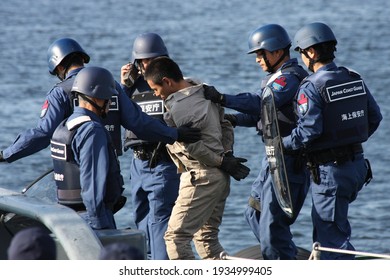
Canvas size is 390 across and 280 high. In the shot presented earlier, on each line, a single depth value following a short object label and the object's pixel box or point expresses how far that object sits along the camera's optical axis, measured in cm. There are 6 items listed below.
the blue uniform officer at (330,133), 1722
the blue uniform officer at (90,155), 1568
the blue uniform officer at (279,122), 1764
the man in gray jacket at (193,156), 1697
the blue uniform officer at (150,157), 1861
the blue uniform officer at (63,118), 1692
